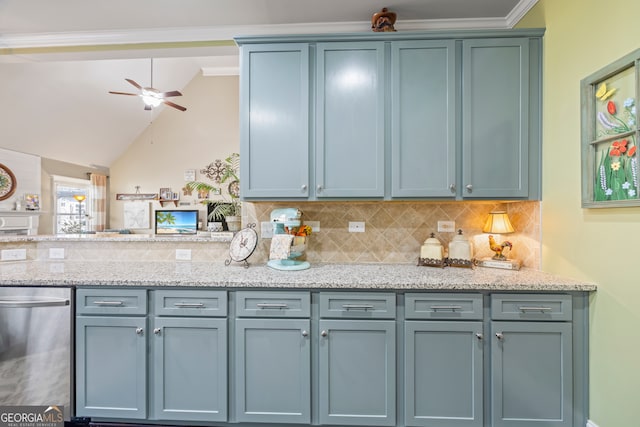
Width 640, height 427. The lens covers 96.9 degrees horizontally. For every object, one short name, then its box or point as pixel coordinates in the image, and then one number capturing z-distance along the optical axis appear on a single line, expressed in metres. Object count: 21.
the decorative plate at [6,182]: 4.74
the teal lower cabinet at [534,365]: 1.56
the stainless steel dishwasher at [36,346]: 1.65
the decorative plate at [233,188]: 6.06
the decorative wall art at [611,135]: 1.32
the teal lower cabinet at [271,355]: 1.62
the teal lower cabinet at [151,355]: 1.64
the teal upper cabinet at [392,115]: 1.85
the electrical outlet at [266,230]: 2.25
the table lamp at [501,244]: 1.95
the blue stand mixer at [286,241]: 1.93
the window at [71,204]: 5.78
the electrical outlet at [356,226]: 2.23
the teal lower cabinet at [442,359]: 1.58
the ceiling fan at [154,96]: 4.32
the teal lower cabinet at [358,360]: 1.60
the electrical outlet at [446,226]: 2.20
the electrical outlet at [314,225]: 2.25
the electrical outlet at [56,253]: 2.32
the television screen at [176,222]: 6.34
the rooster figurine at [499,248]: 2.02
